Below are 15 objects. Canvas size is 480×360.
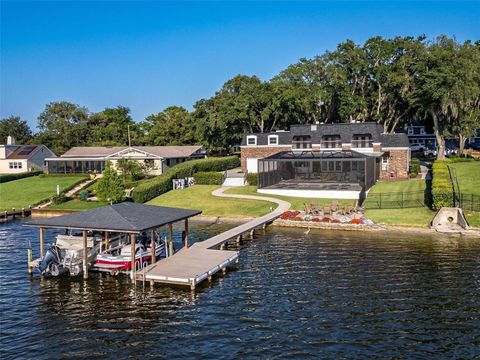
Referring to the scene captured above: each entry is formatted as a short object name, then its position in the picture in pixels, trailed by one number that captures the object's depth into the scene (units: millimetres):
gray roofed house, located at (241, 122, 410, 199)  45375
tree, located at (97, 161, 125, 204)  43156
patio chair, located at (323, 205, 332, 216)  36438
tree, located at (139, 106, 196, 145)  91938
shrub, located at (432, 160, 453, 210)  34938
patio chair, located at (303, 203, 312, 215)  37006
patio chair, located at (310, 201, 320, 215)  36969
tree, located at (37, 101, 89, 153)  94875
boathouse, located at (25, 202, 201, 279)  22578
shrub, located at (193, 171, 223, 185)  52906
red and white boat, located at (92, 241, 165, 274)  23594
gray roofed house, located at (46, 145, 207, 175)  59938
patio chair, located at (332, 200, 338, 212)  36766
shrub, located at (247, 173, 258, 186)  51500
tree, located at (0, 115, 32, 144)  114938
